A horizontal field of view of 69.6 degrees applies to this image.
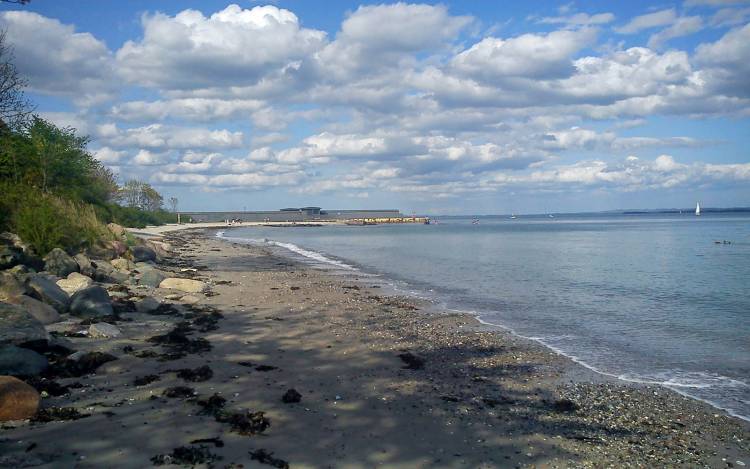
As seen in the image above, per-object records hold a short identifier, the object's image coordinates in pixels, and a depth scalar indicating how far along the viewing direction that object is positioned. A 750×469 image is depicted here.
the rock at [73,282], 17.95
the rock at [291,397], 9.10
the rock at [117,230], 36.08
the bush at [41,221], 23.78
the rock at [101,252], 27.41
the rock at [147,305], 16.66
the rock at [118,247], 29.57
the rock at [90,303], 14.65
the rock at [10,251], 18.41
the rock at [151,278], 22.05
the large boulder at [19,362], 8.95
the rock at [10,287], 12.92
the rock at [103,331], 12.54
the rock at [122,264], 25.36
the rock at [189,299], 19.28
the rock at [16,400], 7.22
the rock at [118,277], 21.97
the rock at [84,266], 21.34
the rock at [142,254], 32.18
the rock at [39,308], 13.04
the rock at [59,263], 20.20
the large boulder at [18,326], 9.96
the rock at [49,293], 14.50
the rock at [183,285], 22.29
